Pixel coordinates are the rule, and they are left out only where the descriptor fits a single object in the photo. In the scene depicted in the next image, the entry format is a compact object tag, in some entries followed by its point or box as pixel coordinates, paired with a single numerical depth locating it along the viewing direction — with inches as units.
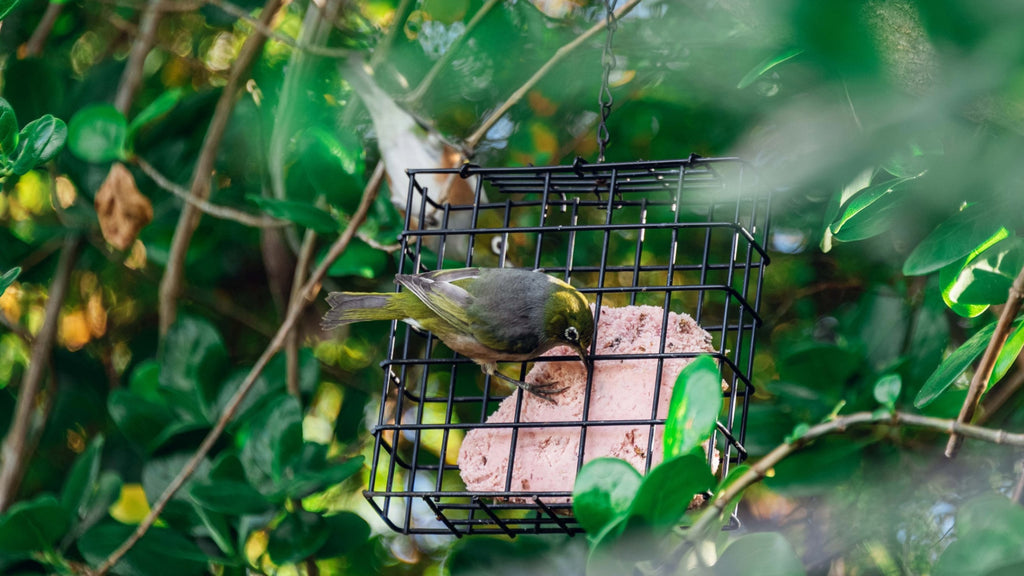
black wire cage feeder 206.7
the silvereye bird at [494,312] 200.5
